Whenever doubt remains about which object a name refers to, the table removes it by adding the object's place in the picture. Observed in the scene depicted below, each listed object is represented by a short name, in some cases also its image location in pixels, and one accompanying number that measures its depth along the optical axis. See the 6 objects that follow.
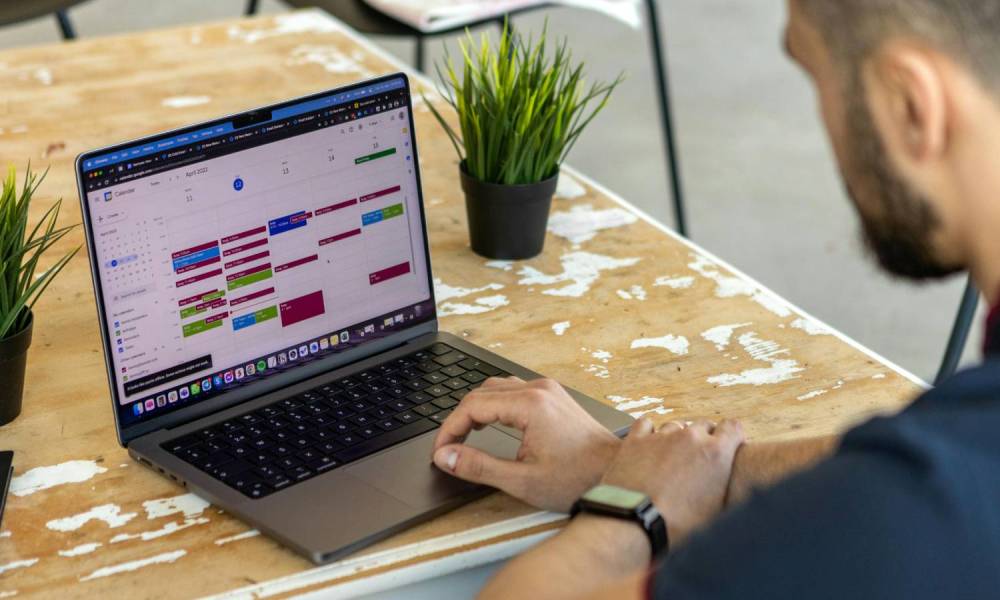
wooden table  1.98
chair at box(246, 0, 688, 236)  3.58
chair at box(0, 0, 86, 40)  3.70
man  1.69
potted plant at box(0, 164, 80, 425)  2.12
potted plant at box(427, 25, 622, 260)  2.39
